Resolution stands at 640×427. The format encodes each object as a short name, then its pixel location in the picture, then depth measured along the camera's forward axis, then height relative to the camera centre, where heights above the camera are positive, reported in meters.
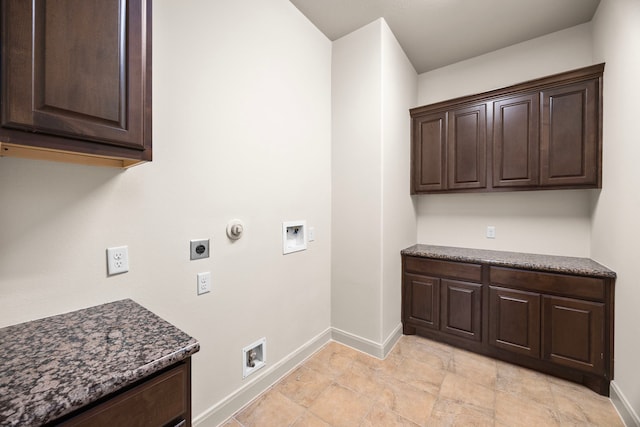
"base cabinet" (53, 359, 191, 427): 0.67 -0.55
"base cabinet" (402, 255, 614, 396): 1.91 -0.87
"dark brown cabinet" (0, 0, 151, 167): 0.73 +0.42
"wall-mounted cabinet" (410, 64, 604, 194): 2.10 +0.68
